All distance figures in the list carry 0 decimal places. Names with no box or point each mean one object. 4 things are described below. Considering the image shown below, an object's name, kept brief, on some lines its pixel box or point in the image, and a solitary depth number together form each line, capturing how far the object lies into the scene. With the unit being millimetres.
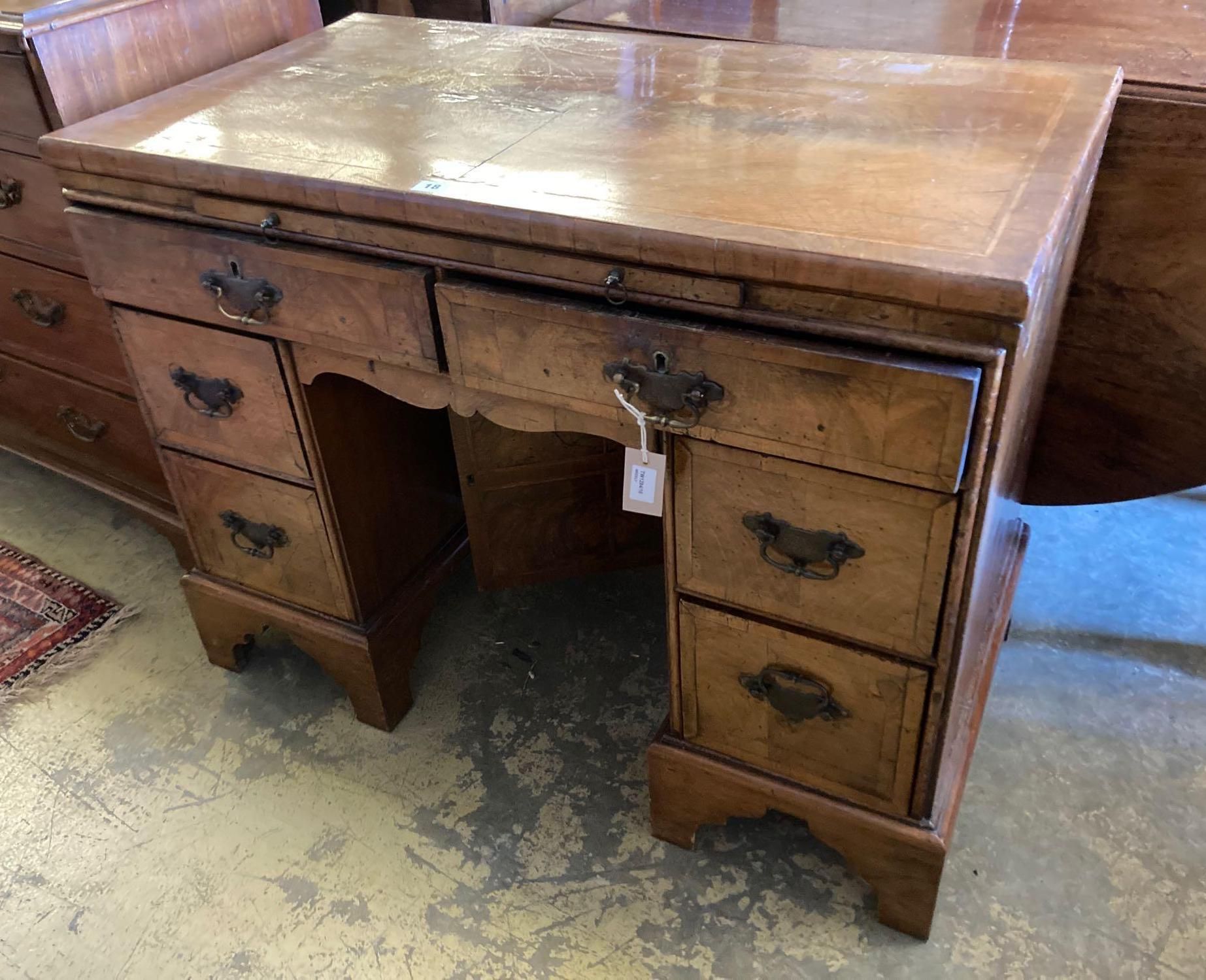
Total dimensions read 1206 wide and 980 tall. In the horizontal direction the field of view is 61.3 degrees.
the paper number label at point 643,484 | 1096
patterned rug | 1757
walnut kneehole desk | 912
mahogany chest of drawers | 1349
